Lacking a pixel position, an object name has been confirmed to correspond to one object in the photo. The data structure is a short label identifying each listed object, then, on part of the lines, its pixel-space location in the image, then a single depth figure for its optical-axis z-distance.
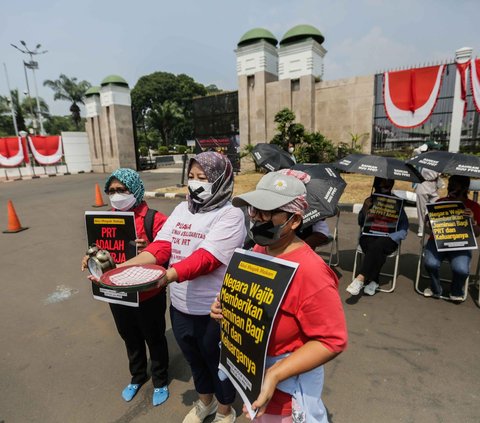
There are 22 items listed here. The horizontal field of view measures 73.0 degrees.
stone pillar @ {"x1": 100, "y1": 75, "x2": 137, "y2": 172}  22.27
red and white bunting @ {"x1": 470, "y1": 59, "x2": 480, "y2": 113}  11.96
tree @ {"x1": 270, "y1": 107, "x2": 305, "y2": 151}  15.05
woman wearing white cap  1.19
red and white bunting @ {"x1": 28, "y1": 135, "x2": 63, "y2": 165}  22.97
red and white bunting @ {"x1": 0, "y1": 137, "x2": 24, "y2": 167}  22.16
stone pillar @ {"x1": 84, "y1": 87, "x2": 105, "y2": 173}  23.27
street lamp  33.26
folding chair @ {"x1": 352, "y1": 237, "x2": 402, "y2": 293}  4.07
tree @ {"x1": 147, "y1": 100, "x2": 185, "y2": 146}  41.50
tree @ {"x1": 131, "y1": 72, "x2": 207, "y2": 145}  55.47
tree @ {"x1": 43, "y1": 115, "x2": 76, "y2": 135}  51.98
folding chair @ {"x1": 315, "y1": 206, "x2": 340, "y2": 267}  4.97
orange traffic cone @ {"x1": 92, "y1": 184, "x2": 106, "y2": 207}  10.64
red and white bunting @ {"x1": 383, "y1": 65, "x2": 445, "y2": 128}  13.16
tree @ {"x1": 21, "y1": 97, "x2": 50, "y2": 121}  41.10
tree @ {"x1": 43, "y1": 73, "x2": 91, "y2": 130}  40.06
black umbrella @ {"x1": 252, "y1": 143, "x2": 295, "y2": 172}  4.64
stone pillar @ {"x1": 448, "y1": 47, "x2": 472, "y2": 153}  12.18
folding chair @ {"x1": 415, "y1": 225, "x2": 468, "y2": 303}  3.80
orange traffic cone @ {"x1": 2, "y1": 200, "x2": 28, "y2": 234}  7.93
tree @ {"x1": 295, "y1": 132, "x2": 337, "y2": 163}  15.05
